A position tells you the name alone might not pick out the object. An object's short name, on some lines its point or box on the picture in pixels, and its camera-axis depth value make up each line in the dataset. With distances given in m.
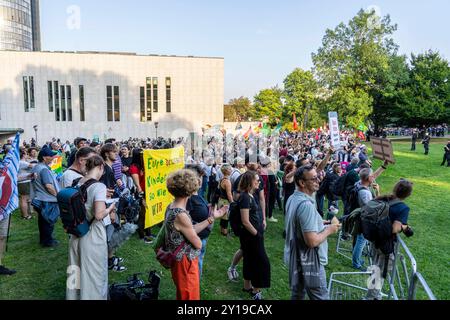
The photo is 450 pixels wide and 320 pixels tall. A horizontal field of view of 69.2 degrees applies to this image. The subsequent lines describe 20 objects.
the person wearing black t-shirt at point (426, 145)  23.84
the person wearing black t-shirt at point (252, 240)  4.45
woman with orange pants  3.04
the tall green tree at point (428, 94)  39.25
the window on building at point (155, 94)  46.28
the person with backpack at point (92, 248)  3.56
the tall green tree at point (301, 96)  45.00
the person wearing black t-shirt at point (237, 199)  5.07
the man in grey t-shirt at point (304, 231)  3.15
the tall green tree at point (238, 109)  90.60
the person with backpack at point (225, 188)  6.50
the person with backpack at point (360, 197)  5.70
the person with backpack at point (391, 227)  4.01
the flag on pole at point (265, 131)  23.96
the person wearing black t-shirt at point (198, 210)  4.12
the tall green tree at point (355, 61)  37.03
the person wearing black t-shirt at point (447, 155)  19.07
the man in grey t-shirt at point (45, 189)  6.01
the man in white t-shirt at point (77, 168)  4.58
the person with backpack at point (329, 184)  8.38
